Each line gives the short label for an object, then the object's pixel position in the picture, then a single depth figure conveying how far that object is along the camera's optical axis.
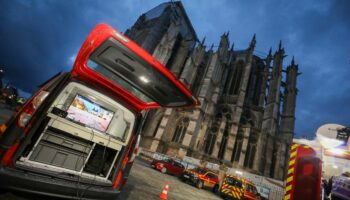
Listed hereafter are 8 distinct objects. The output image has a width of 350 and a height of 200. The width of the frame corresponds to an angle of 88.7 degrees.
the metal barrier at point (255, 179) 13.97
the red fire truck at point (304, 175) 2.87
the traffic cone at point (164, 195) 4.89
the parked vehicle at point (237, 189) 10.00
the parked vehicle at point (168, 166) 12.91
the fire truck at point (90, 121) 2.24
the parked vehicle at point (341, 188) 3.54
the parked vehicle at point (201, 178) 10.89
